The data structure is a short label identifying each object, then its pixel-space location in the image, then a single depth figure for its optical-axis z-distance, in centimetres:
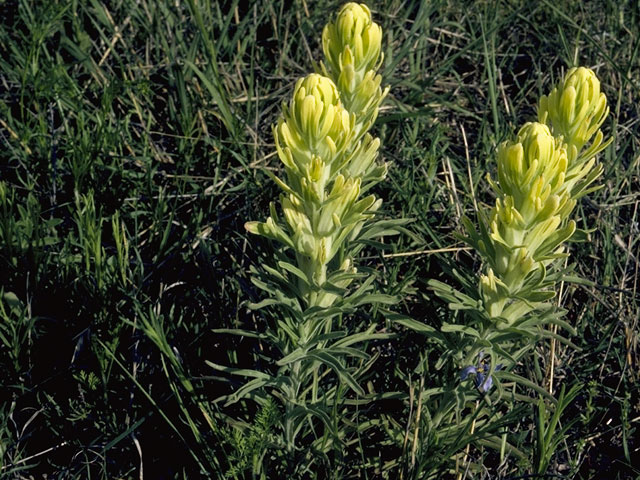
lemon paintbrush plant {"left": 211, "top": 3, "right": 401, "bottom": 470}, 48
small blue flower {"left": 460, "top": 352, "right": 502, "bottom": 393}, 54
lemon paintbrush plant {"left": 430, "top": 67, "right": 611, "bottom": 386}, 48
